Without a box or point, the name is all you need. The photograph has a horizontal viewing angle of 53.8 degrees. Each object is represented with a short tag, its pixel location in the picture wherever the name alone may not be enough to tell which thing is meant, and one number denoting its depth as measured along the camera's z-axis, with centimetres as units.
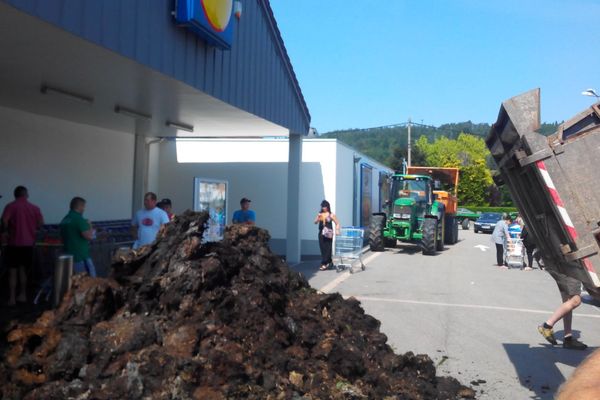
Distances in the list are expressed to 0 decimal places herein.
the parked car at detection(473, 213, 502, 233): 3862
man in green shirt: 796
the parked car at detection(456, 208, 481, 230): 4628
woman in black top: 1498
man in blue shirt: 1248
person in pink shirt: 853
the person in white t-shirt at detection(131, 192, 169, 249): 873
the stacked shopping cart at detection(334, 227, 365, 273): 1484
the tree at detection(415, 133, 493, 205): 6931
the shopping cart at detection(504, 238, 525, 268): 1727
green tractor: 2042
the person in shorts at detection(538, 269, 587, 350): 733
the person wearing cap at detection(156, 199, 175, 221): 1034
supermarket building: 700
